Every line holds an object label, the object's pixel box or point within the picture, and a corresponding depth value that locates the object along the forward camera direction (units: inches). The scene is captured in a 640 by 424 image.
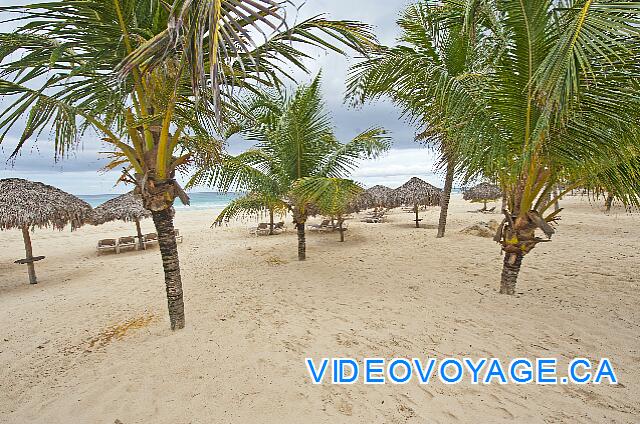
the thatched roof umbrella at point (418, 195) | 481.8
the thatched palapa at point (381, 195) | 491.5
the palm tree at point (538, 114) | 92.6
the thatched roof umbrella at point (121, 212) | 394.2
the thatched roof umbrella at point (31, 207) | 282.8
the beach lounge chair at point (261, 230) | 467.8
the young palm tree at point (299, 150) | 251.4
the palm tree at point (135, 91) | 102.1
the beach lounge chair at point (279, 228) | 485.1
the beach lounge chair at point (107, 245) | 376.4
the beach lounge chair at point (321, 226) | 452.4
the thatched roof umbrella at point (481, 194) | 635.5
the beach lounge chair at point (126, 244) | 386.0
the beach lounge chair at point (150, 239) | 403.5
